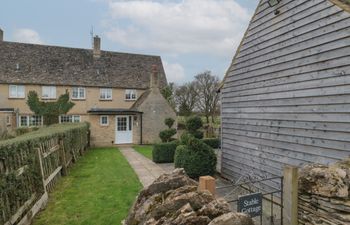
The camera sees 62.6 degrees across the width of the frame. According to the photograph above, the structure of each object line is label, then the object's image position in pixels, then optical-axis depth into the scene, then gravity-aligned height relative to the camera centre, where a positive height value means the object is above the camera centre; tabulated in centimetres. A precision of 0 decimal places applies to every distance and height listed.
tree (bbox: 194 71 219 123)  4125 +219
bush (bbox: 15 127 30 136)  1917 -161
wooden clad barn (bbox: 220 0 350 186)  611 +50
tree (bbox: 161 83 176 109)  2842 +154
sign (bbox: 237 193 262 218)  388 -132
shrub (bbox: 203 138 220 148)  1908 -225
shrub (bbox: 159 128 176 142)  1861 -175
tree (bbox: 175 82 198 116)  4150 +172
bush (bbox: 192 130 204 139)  1561 -144
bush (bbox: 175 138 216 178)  1023 -184
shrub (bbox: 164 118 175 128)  2205 -107
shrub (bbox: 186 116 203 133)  1511 -81
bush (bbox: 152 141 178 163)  1513 -239
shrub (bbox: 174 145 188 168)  1048 -179
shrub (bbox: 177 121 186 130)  2811 -181
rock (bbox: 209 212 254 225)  238 -93
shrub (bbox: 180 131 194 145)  1073 -118
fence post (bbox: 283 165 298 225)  436 -127
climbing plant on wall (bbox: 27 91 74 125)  2102 -3
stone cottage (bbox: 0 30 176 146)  2392 +156
